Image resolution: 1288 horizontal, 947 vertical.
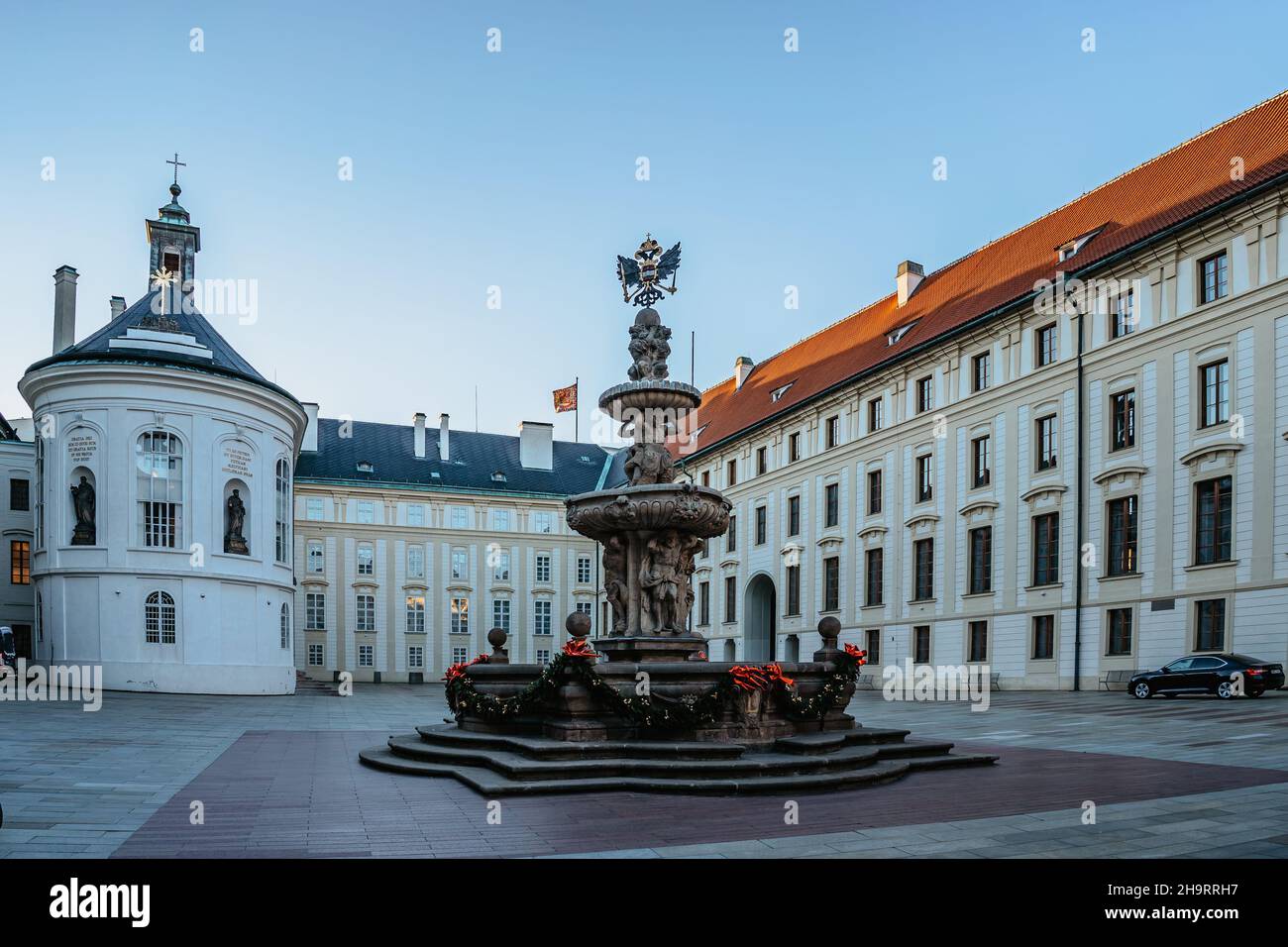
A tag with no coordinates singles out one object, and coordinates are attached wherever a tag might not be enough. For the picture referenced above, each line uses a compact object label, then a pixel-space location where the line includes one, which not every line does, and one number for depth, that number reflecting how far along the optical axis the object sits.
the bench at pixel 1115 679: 31.25
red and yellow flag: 72.75
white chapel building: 35.00
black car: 24.58
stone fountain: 11.05
